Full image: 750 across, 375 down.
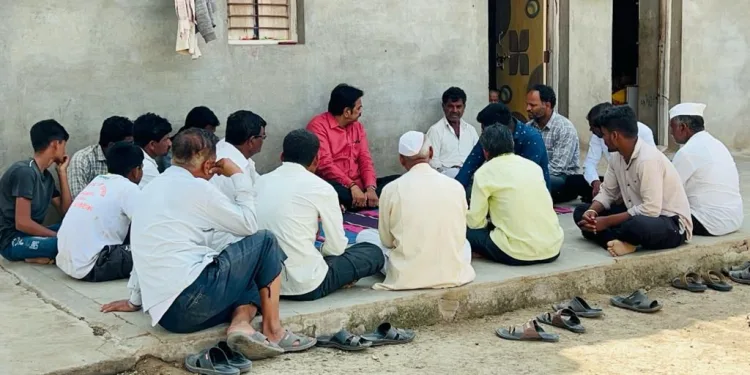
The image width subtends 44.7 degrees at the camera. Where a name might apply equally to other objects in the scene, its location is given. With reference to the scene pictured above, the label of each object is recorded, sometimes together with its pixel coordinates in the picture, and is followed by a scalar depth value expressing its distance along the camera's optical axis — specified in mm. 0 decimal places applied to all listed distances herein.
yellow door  11266
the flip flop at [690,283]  6367
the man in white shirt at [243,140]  6441
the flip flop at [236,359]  4469
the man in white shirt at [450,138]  9156
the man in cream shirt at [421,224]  5387
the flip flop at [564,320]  5340
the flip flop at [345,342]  4852
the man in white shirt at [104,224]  5688
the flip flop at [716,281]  6383
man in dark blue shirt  7180
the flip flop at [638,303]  5816
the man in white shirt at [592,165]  7891
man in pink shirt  8398
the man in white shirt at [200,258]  4516
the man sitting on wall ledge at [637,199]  6273
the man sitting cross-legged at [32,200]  6211
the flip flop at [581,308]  5652
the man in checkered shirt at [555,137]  8547
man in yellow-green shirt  5914
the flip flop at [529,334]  5102
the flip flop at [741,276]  6600
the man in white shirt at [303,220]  5102
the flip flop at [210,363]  4382
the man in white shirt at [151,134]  6891
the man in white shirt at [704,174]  6852
